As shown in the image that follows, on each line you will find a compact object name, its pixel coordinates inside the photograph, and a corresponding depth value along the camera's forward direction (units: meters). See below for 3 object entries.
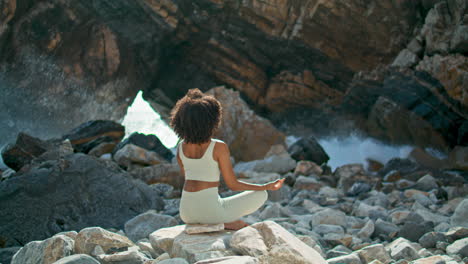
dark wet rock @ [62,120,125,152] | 9.83
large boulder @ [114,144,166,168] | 8.30
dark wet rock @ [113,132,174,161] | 9.76
